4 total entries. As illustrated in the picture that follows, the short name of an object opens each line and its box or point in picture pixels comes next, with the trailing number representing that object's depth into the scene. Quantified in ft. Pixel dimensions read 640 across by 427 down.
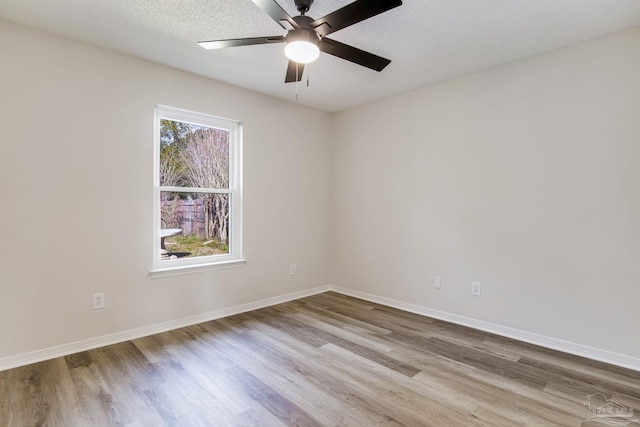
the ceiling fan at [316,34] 5.57
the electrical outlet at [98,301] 8.87
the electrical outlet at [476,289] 10.38
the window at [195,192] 10.36
